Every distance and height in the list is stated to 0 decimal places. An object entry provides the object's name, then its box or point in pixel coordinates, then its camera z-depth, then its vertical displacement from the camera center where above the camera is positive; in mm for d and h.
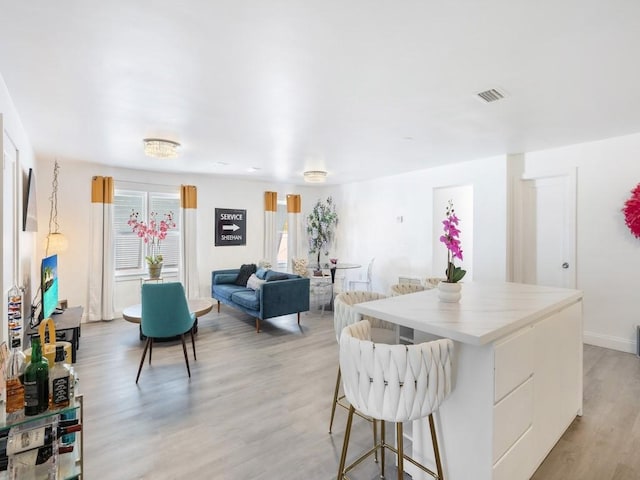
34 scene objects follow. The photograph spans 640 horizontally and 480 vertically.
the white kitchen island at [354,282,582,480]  1523 -718
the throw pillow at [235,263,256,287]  5969 -596
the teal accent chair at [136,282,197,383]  3240 -705
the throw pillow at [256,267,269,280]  5660 -563
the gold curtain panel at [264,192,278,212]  7098 +884
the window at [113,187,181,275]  5562 +147
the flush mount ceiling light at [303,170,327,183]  5387 +1107
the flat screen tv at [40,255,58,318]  3381 -503
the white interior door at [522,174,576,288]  4176 +164
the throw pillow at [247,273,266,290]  5193 -674
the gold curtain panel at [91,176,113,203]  5176 +819
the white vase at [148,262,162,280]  4405 -400
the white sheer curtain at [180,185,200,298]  6012 +34
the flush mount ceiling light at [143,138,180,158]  3715 +1078
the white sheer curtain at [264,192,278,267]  7098 +359
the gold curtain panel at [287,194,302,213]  7461 +887
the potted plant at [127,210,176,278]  4434 +108
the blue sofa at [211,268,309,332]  4602 -845
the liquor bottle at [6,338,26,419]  1409 -647
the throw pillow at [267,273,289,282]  4938 -549
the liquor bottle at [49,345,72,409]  1496 -695
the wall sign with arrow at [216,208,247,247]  6554 +300
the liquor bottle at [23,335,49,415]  1421 -631
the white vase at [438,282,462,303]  2072 -324
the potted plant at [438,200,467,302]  2010 -192
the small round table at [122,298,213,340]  3877 -887
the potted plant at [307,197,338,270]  7621 +391
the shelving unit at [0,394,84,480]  1380 -936
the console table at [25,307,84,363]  3625 -983
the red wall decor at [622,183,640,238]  3574 +354
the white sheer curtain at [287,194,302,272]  7445 +358
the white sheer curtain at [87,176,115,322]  5168 -189
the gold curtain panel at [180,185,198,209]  6015 +833
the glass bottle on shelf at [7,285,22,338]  1763 -441
